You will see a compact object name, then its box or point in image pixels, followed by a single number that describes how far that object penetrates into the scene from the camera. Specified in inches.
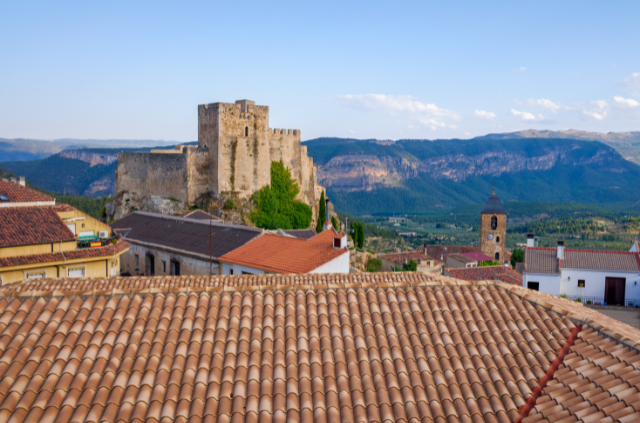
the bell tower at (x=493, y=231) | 2674.7
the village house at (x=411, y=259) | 2313.0
